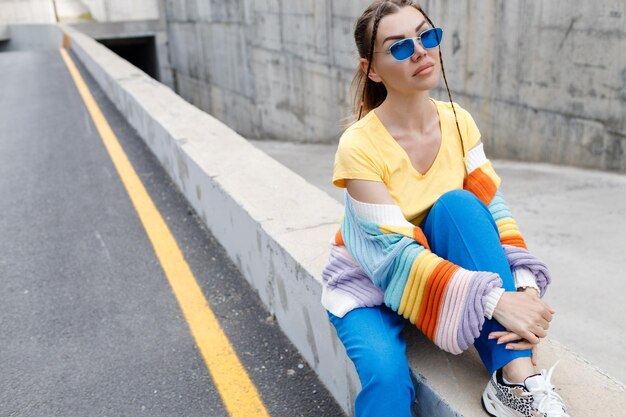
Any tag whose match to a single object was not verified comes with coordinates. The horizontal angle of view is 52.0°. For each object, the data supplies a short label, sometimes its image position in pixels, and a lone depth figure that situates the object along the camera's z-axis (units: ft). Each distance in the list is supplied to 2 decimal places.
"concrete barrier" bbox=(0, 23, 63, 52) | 95.46
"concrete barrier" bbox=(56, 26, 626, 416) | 6.35
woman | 6.06
